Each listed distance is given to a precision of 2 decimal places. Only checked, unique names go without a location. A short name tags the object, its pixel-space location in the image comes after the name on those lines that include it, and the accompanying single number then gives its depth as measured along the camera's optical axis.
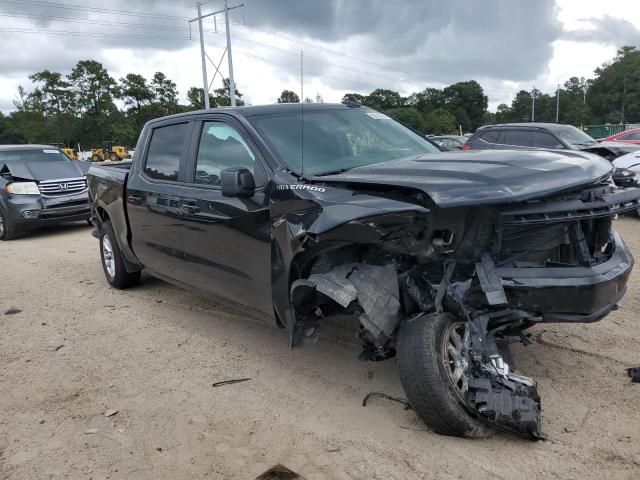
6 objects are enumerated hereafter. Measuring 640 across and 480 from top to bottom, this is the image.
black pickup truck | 2.80
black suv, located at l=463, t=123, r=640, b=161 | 10.12
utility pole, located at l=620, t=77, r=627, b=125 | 67.45
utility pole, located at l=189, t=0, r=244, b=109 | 30.15
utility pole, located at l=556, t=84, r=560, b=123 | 63.18
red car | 14.29
